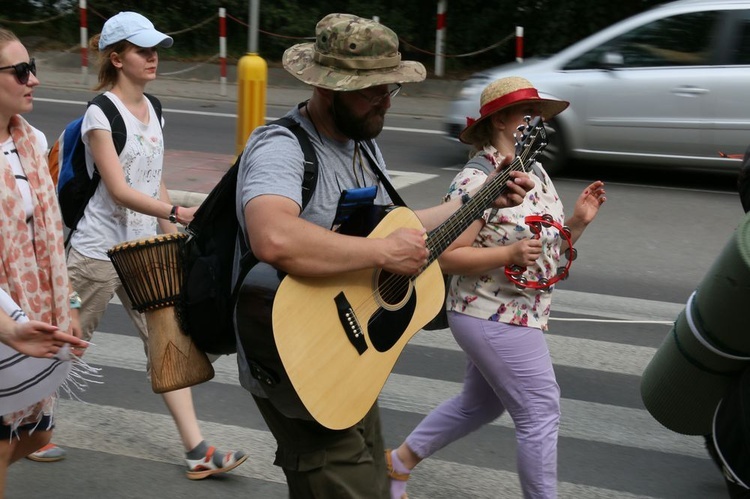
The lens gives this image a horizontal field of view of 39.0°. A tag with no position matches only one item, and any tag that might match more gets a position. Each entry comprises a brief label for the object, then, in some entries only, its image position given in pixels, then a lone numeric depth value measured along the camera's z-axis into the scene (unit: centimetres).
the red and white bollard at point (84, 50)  1805
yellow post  952
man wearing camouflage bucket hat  265
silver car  1016
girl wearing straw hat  357
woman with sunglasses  313
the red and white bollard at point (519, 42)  1627
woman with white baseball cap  425
